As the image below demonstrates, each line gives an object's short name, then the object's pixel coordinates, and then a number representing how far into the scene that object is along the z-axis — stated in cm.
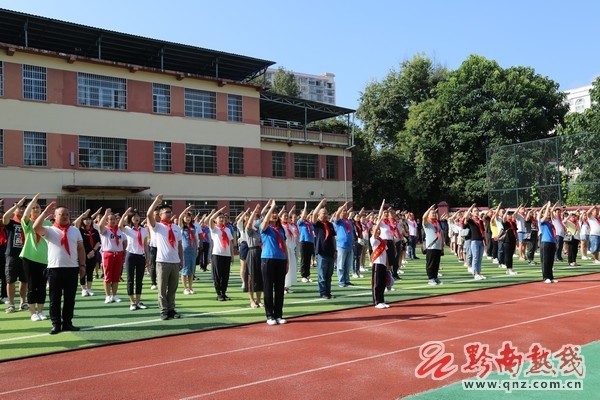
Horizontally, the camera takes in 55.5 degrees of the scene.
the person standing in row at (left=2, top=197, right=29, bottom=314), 1038
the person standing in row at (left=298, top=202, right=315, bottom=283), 1509
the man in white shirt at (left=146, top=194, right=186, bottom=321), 960
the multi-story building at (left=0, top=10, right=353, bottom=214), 2619
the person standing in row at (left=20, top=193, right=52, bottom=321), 930
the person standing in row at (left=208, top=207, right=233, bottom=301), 1152
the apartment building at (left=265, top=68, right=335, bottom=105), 12019
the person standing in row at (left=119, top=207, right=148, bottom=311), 1091
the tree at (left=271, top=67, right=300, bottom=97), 5669
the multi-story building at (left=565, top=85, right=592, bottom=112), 9407
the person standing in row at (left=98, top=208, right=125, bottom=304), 1120
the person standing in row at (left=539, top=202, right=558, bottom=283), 1384
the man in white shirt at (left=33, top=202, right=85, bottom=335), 858
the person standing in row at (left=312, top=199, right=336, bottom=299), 1199
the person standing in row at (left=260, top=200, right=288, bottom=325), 930
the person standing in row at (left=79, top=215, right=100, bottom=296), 1283
